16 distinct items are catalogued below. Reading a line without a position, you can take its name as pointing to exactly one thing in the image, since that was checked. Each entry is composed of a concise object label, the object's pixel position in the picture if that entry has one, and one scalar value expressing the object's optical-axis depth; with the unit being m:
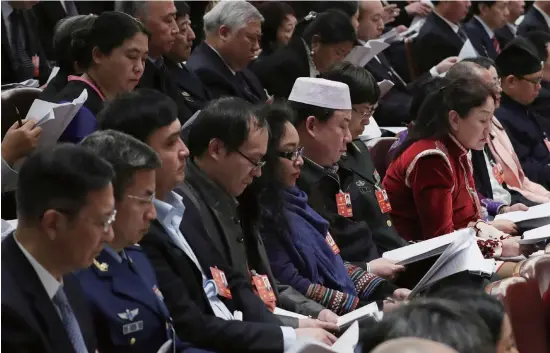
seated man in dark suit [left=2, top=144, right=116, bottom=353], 4.04
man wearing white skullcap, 7.02
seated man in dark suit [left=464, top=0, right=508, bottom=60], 13.62
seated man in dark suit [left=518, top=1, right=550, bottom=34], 14.42
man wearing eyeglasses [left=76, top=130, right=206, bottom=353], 4.61
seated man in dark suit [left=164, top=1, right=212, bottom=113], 8.67
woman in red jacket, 7.72
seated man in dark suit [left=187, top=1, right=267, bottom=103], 9.27
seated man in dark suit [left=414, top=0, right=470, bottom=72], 12.69
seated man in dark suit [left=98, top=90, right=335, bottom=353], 5.05
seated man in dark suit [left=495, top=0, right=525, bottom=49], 14.26
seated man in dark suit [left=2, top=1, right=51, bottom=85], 8.96
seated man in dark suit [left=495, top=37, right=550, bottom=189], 10.17
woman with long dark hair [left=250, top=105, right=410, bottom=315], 6.32
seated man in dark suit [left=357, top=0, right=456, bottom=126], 11.30
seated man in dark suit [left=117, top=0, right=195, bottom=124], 8.33
